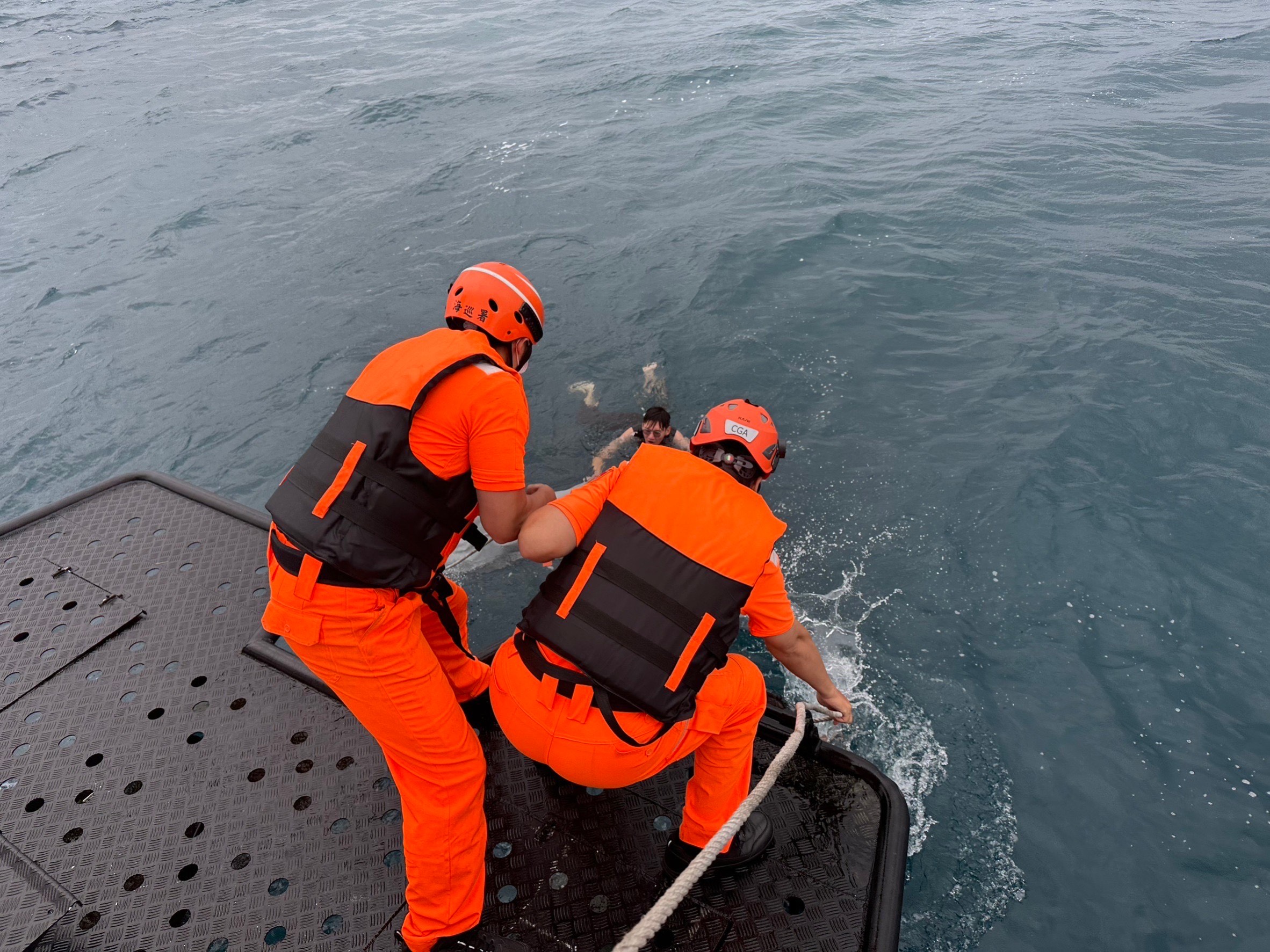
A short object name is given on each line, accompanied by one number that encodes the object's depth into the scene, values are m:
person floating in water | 6.16
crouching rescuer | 2.47
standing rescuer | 2.56
